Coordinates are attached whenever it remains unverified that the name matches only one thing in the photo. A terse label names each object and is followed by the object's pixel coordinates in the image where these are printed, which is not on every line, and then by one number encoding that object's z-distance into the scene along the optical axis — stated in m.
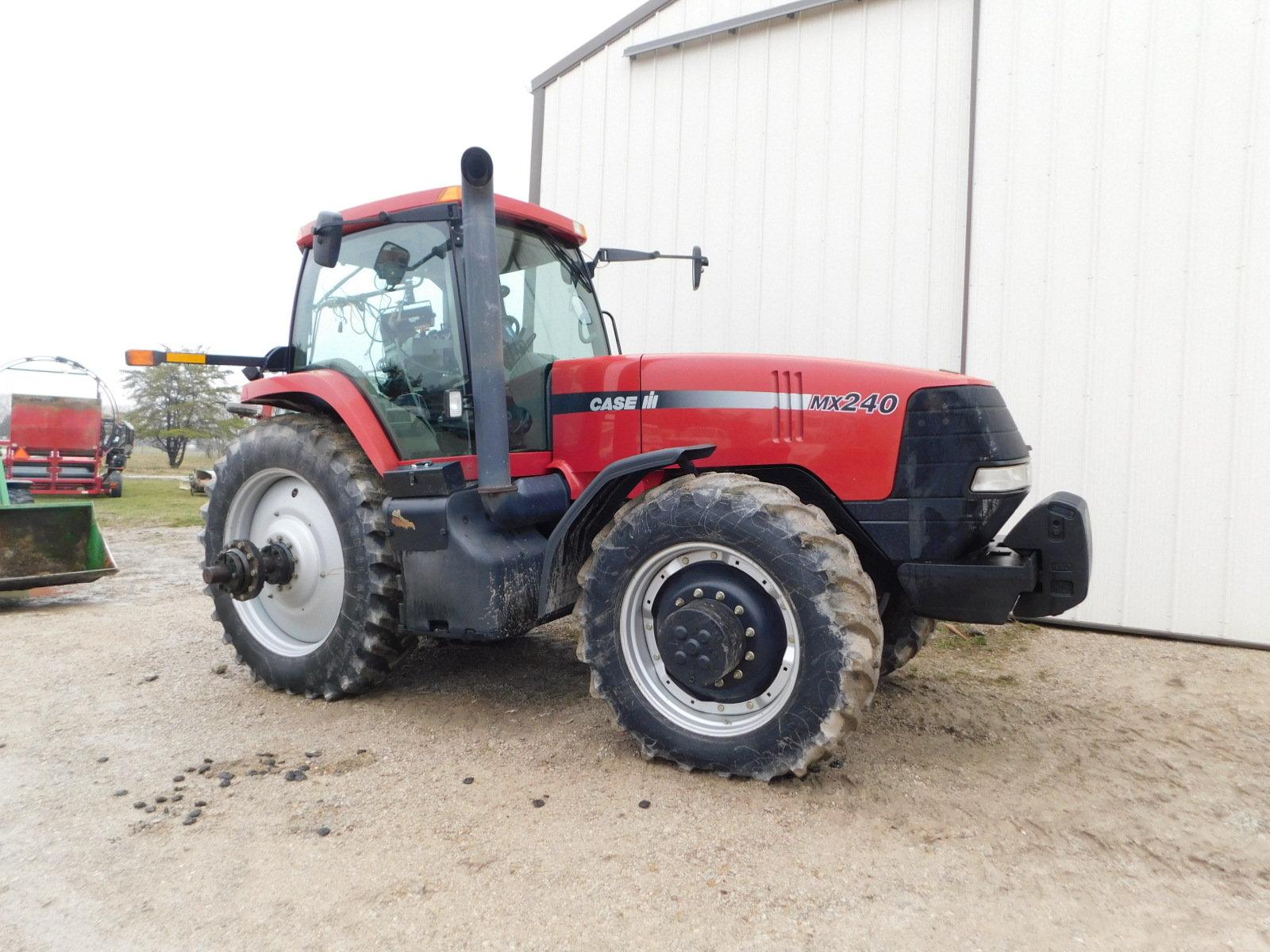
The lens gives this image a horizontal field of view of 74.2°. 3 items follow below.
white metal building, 5.06
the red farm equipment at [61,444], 15.38
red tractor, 2.95
